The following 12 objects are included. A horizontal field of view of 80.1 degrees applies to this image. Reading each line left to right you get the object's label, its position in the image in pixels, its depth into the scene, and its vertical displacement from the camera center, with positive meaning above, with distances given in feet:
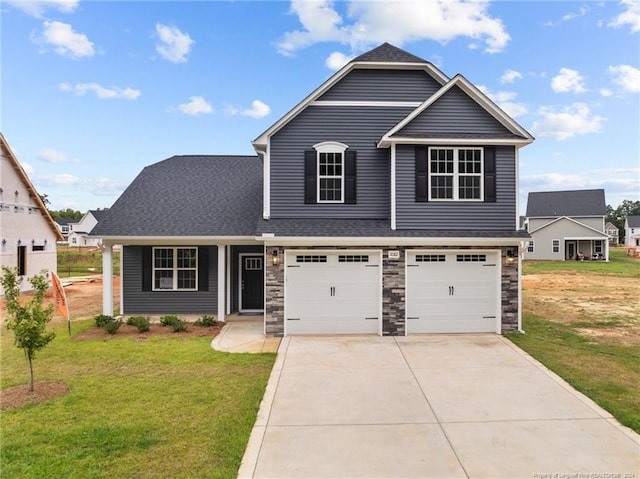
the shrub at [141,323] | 34.99 -7.71
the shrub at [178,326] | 34.83 -7.89
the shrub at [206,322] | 36.61 -7.95
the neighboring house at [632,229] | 236.43 +6.57
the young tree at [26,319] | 21.04 -4.47
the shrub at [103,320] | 35.73 -7.54
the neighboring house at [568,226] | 128.67 +4.81
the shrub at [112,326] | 33.96 -7.75
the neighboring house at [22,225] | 57.00 +2.50
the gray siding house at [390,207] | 33.60 +3.02
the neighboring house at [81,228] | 201.67 +6.76
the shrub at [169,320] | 35.32 -7.54
